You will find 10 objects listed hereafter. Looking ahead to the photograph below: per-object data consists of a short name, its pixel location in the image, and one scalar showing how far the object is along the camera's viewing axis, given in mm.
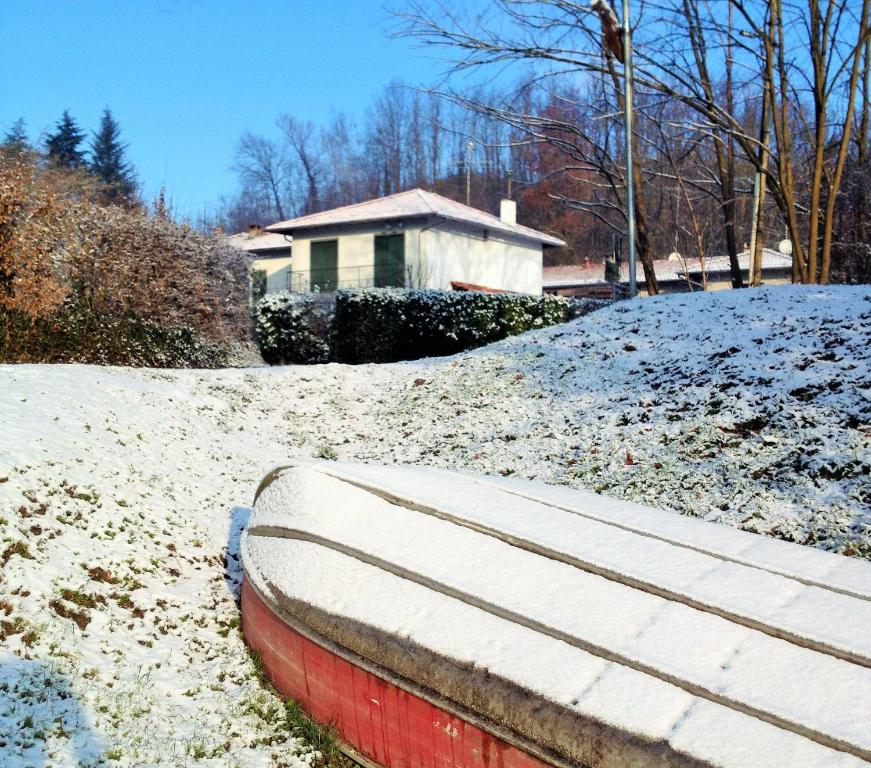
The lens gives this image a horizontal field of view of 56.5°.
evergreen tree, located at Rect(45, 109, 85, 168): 51188
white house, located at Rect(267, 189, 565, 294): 27906
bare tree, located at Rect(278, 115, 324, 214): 67188
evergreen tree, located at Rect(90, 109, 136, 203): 54250
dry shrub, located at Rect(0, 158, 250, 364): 10586
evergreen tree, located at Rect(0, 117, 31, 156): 29766
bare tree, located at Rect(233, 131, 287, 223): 68500
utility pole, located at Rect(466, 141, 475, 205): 50728
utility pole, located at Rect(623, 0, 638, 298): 13469
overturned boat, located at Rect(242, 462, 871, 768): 2430
